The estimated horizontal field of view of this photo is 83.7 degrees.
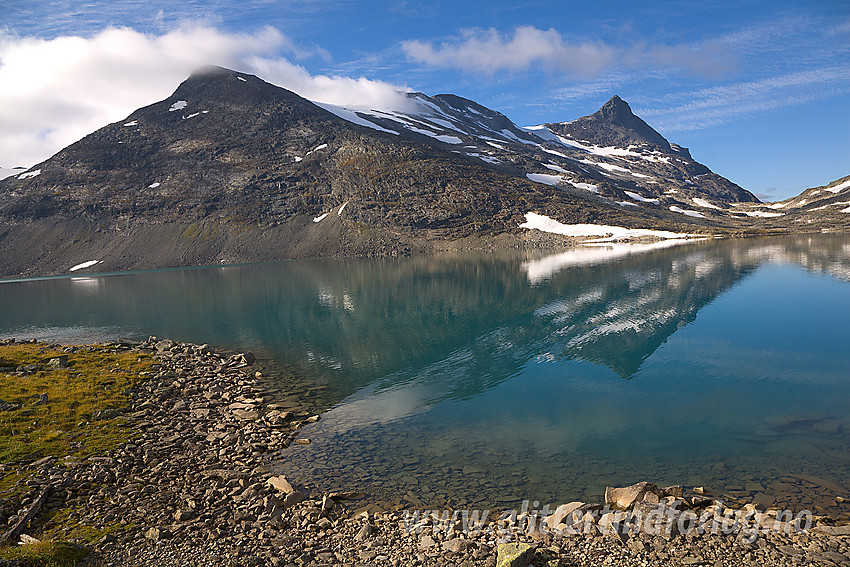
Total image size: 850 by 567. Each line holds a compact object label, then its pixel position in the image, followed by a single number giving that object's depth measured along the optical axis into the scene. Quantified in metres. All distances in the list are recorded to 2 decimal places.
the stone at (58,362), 30.22
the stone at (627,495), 13.48
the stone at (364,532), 12.66
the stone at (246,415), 22.75
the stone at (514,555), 10.57
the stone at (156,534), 12.56
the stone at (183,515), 13.55
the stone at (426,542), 12.00
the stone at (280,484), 15.56
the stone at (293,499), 14.49
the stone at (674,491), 13.72
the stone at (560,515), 12.85
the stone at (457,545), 11.76
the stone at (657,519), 12.11
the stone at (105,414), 21.49
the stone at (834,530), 11.68
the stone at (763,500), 13.73
